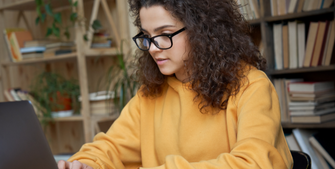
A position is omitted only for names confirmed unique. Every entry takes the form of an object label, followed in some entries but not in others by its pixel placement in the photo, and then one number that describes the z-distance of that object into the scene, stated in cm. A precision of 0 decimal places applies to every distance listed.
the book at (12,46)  268
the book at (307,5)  189
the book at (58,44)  250
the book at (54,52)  247
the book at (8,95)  274
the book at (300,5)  192
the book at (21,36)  269
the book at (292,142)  202
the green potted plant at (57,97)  252
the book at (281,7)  197
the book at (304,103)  189
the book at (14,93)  273
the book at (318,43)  187
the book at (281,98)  205
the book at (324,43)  186
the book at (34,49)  259
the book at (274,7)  200
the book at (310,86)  190
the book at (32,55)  261
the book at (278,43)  199
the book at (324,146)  190
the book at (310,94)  190
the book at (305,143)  193
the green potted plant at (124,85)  220
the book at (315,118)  190
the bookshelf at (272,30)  189
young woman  89
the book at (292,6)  192
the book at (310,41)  190
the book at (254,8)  199
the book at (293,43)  195
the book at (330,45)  184
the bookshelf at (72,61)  235
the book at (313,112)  191
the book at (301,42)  193
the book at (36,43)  261
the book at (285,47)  197
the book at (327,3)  184
